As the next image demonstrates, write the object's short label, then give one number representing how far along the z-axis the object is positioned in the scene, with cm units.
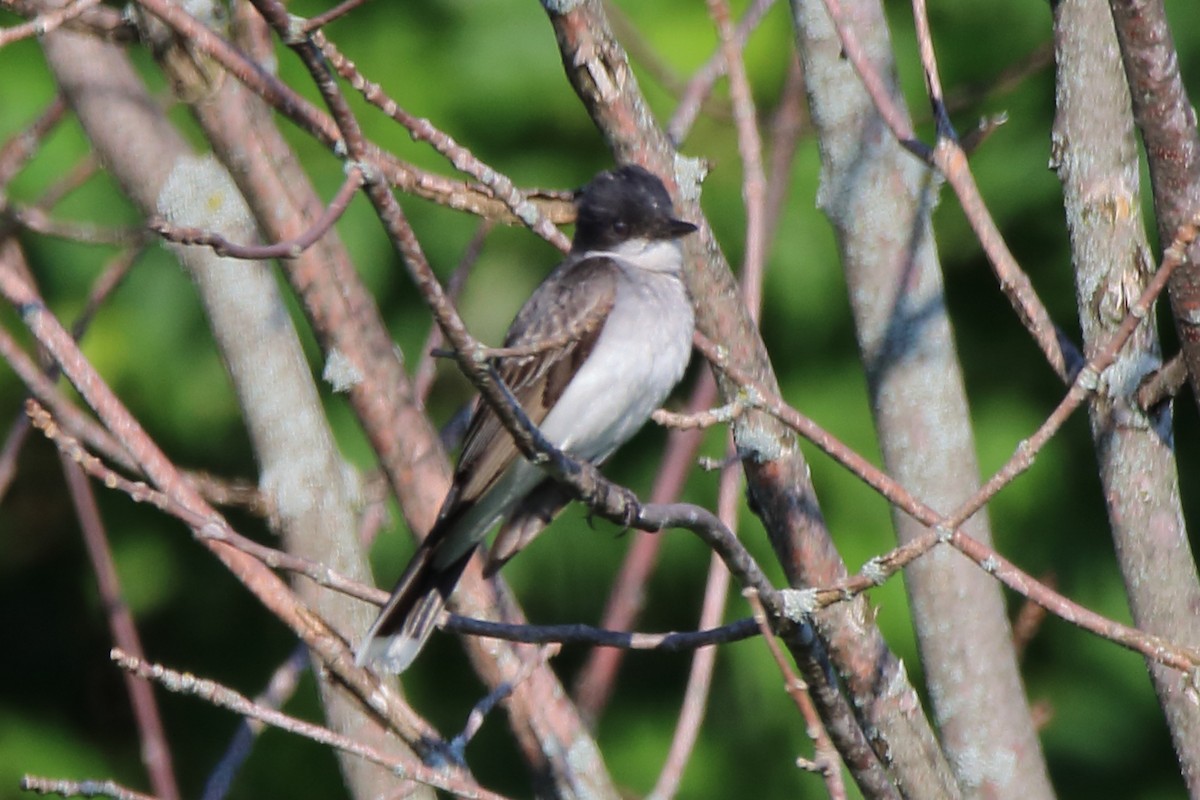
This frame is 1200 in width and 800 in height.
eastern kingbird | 545
